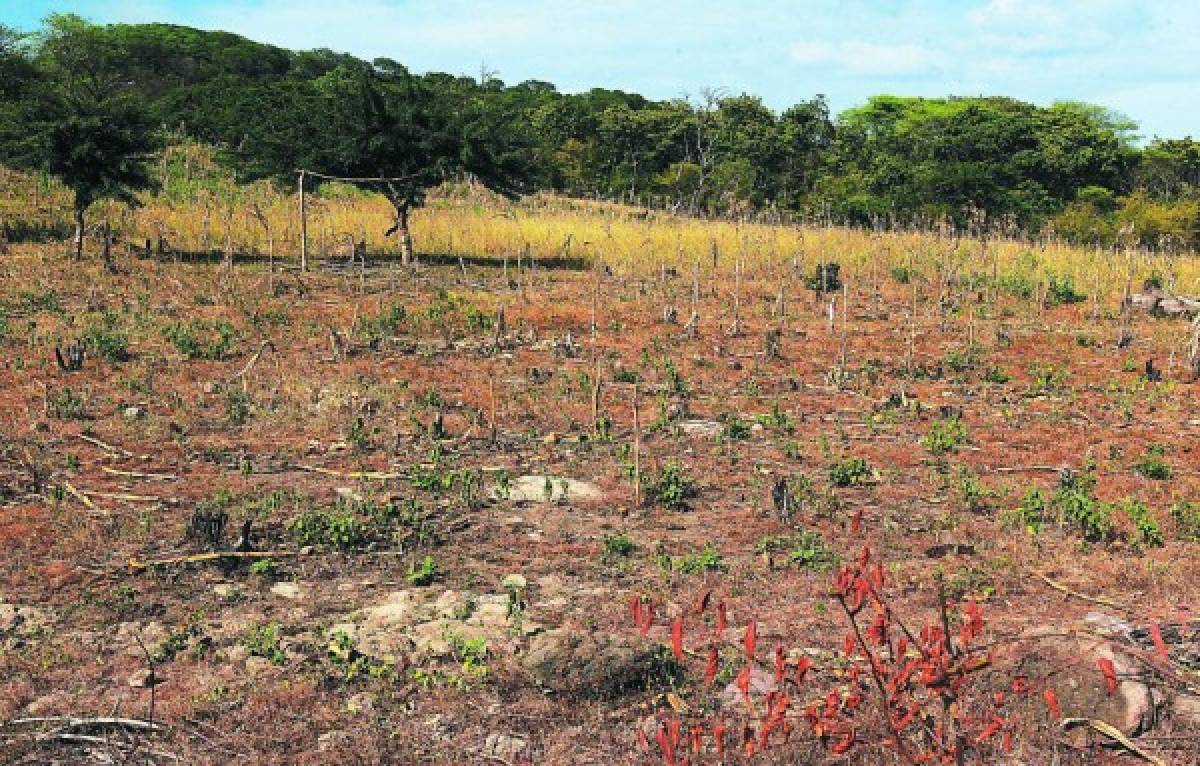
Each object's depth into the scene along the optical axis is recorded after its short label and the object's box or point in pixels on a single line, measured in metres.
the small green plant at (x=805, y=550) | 6.16
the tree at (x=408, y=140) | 20.36
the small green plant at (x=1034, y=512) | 6.90
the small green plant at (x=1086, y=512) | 6.66
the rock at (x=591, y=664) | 4.62
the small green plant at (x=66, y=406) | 9.26
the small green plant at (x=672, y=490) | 7.25
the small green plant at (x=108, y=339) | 11.54
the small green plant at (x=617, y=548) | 6.31
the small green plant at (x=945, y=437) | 8.82
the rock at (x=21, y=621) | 5.08
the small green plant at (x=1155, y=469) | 8.05
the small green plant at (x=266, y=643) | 4.89
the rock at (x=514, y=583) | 5.75
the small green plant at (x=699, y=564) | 6.04
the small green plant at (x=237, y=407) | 9.37
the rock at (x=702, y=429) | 9.30
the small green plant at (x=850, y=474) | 7.80
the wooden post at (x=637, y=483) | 7.20
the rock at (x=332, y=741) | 4.22
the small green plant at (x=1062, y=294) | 18.83
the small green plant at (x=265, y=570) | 5.89
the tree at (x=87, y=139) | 16.83
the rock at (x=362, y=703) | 4.49
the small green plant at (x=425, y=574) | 5.83
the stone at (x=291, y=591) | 5.65
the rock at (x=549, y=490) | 7.39
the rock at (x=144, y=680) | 4.63
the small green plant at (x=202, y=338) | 11.97
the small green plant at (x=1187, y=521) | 6.73
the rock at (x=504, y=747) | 4.21
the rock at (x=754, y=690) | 4.57
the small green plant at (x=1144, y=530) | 6.56
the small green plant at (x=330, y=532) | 6.34
